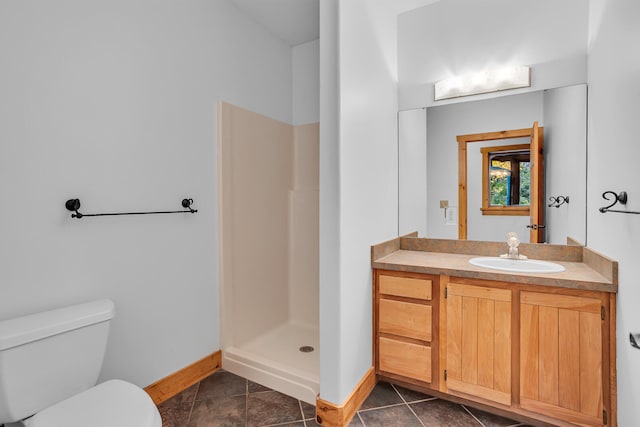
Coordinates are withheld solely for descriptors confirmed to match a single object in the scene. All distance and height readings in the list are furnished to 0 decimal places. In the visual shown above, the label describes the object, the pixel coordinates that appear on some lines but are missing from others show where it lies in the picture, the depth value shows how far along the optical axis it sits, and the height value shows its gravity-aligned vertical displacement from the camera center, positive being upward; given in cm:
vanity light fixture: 215 +85
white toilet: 120 -66
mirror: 200 +32
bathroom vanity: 157 -66
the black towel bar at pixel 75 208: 155 +1
